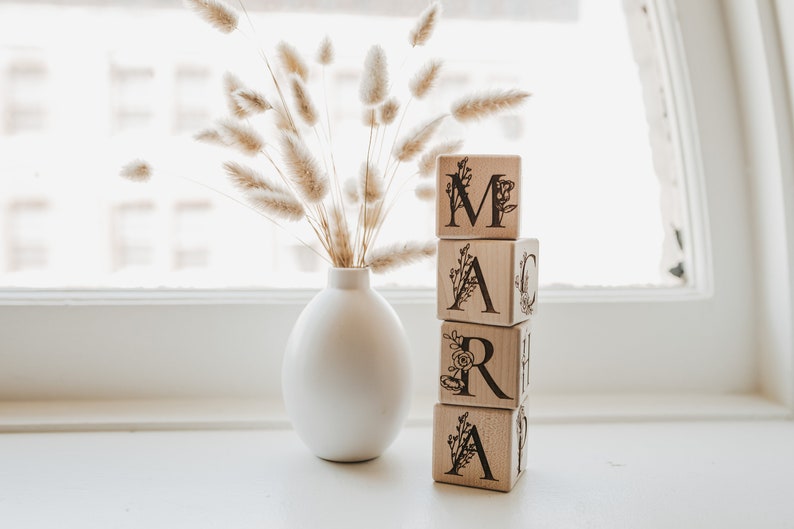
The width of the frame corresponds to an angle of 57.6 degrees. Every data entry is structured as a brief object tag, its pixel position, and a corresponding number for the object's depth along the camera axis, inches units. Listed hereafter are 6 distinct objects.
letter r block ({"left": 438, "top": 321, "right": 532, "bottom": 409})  31.3
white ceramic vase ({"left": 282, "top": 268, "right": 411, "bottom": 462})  33.2
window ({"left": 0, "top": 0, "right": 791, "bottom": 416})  43.4
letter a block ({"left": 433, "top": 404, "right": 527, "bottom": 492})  31.7
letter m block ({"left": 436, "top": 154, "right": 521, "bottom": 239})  31.2
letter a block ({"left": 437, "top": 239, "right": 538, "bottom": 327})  30.8
